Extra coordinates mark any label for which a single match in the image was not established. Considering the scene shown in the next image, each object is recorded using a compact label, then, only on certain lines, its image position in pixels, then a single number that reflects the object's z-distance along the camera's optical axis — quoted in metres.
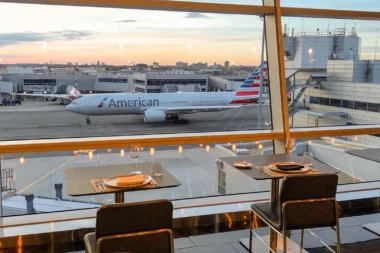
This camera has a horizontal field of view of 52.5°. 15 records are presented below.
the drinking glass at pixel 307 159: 2.93
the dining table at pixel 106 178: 2.21
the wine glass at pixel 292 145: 3.67
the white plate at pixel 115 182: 2.27
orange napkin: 2.29
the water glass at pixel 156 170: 2.54
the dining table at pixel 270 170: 2.62
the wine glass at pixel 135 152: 2.70
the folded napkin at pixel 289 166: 2.71
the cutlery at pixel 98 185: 2.22
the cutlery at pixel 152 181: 2.34
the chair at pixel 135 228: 1.83
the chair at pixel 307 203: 2.37
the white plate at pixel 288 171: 2.68
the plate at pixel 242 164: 2.78
